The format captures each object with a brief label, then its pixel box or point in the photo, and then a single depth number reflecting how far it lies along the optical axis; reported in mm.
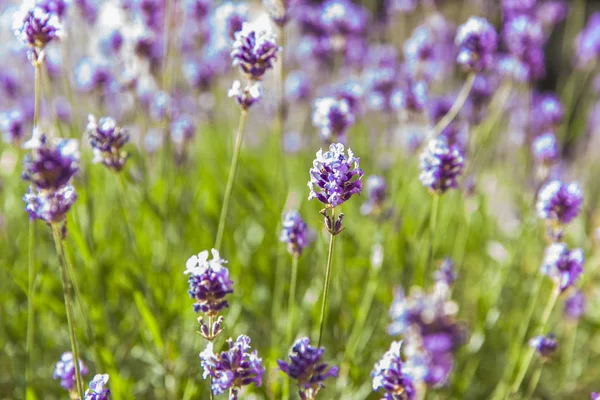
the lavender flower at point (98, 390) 491
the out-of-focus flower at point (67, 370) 538
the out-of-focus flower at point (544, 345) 574
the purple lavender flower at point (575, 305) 732
